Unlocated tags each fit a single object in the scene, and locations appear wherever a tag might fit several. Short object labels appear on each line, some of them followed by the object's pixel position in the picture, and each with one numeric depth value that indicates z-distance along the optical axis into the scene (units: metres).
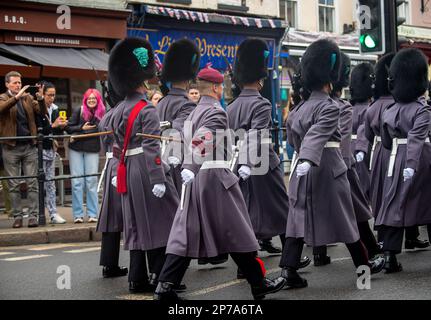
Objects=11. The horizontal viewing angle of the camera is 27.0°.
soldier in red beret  6.54
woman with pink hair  11.85
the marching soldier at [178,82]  8.74
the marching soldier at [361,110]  10.39
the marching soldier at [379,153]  9.30
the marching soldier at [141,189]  7.17
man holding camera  11.55
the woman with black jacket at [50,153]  11.73
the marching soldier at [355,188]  8.33
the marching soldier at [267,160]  8.59
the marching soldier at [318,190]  7.22
